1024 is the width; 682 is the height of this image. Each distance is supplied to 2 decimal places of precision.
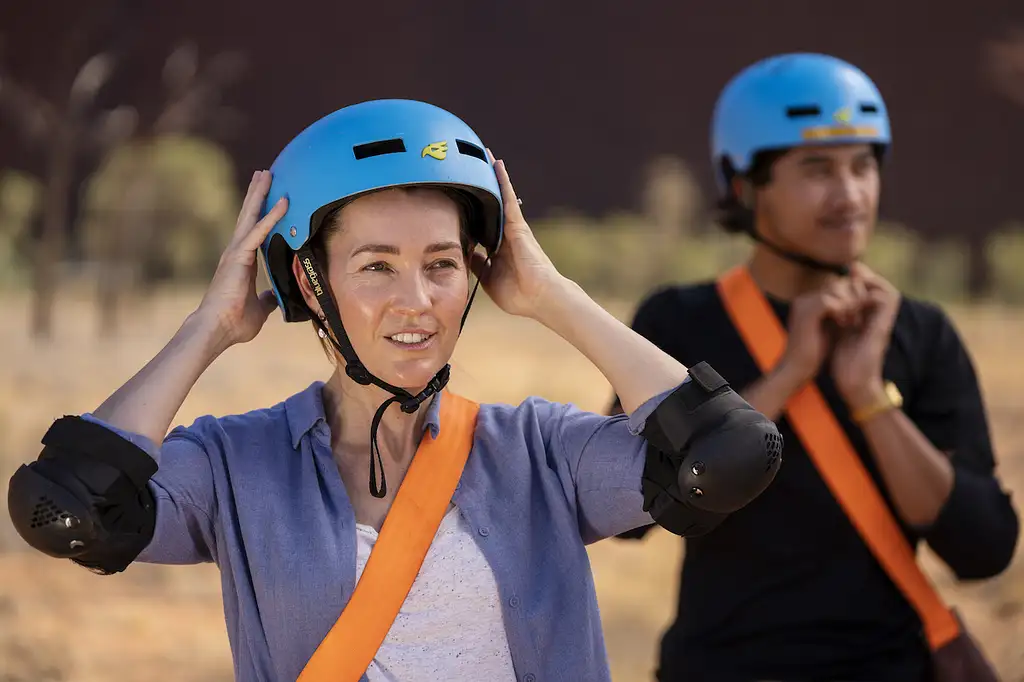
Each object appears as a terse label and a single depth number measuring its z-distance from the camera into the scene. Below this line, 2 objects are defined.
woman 4.15
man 5.79
